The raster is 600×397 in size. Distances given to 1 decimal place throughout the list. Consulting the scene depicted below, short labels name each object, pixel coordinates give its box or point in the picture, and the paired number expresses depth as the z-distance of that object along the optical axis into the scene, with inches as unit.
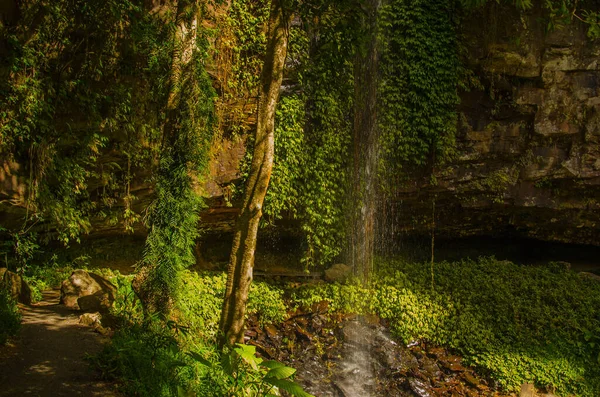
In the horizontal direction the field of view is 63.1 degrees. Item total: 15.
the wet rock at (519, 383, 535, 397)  313.4
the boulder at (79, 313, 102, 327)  237.6
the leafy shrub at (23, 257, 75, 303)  320.8
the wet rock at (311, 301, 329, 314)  368.5
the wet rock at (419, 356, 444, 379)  329.0
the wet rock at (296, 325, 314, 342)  346.3
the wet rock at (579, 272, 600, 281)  426.6
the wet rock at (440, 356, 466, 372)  333.0
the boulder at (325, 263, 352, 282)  402.3
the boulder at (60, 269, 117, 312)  261.9
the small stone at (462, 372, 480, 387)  322.3
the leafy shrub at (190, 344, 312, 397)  162.4
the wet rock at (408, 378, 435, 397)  313.6
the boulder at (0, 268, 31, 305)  257.8
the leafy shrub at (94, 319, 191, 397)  178.9
